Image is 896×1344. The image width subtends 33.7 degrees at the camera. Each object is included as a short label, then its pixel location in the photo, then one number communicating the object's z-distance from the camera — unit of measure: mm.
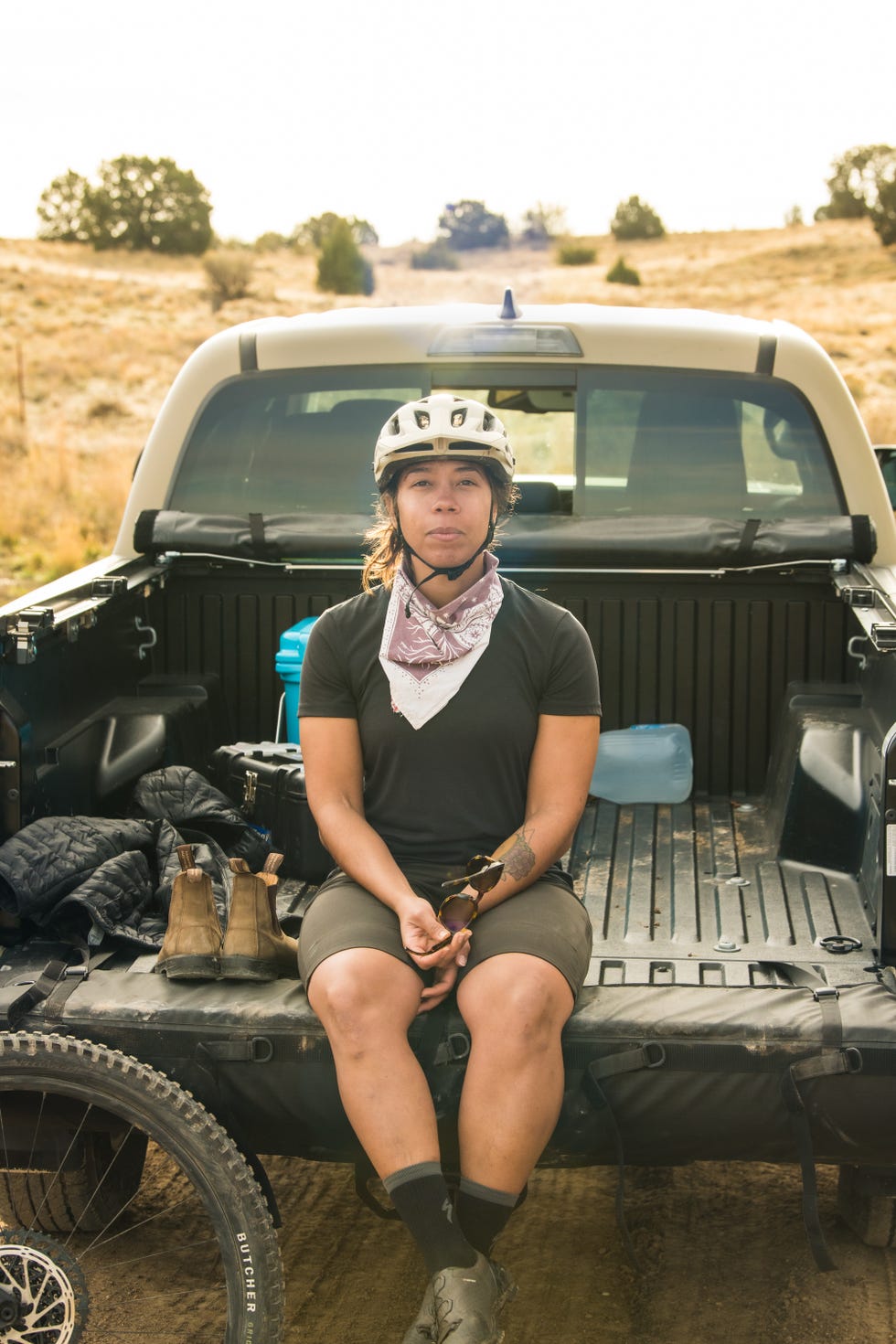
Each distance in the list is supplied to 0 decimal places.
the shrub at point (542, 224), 56781
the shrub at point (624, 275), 43312
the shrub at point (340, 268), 42438
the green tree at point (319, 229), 51712
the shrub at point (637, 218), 52750
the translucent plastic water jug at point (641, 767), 4547
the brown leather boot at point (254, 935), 2980
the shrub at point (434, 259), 53531
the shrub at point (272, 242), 51750
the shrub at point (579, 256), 49750
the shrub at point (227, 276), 40719
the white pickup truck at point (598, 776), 2777
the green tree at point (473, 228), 56938
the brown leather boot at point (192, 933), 2963
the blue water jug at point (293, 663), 4523
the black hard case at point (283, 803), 3869
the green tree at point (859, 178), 46844
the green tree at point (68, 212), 45719
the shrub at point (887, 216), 44906
